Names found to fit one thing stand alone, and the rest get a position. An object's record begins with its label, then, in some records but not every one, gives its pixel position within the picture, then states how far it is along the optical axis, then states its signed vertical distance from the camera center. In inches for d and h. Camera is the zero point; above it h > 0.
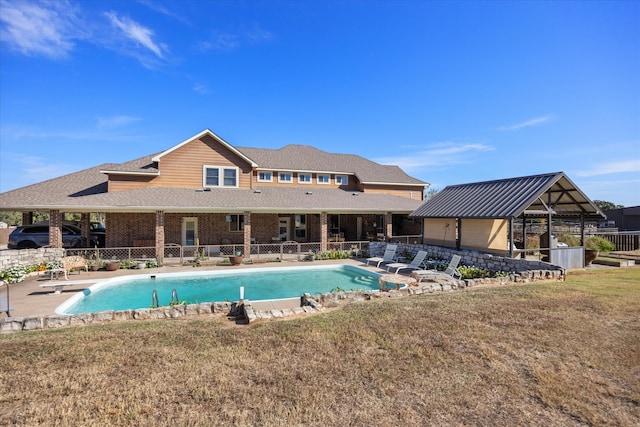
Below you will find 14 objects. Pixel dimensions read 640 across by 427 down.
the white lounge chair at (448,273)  534.6 -86.8
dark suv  799.1 -43.0
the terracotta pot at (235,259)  725.9 -85.2
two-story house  705.0 +59.2
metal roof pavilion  556.1 +42.3
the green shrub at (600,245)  771.4 -55.3
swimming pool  461.2 -112.3
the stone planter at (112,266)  644.1 -89.3
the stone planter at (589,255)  612.7 -63.3
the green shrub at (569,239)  742.5 -42.8
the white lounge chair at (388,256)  724.0 -77.9
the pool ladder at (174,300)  393.3 -99.7
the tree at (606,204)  3153.3 +174.9
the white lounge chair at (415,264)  631.8 -86.0
